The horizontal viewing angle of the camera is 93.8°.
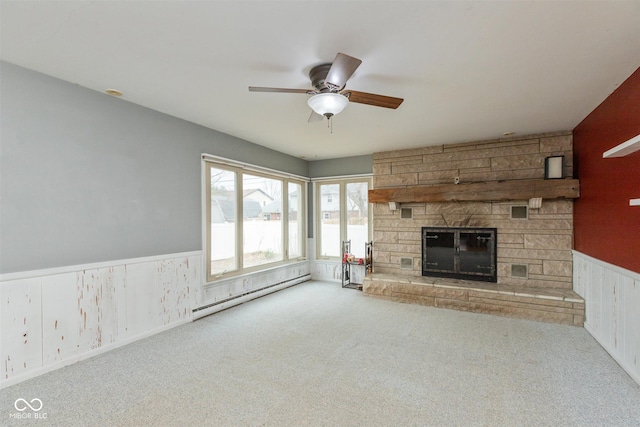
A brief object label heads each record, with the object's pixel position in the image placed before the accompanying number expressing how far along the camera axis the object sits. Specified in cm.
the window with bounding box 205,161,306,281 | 409
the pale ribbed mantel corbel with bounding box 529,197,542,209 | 405
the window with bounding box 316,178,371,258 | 570
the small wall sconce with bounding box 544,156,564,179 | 399
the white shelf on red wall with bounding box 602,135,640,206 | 196
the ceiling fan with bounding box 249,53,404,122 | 216
